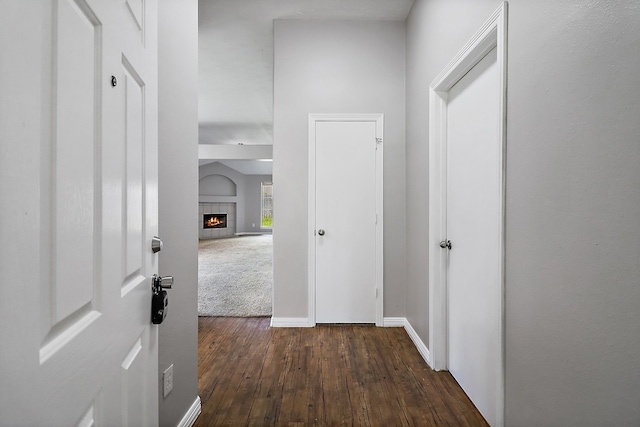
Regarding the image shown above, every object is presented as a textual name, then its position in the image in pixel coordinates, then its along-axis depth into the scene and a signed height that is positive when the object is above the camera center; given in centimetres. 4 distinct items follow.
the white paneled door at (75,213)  38 +0
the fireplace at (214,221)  1145 -29
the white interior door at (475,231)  156 -10
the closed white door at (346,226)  296 -12
